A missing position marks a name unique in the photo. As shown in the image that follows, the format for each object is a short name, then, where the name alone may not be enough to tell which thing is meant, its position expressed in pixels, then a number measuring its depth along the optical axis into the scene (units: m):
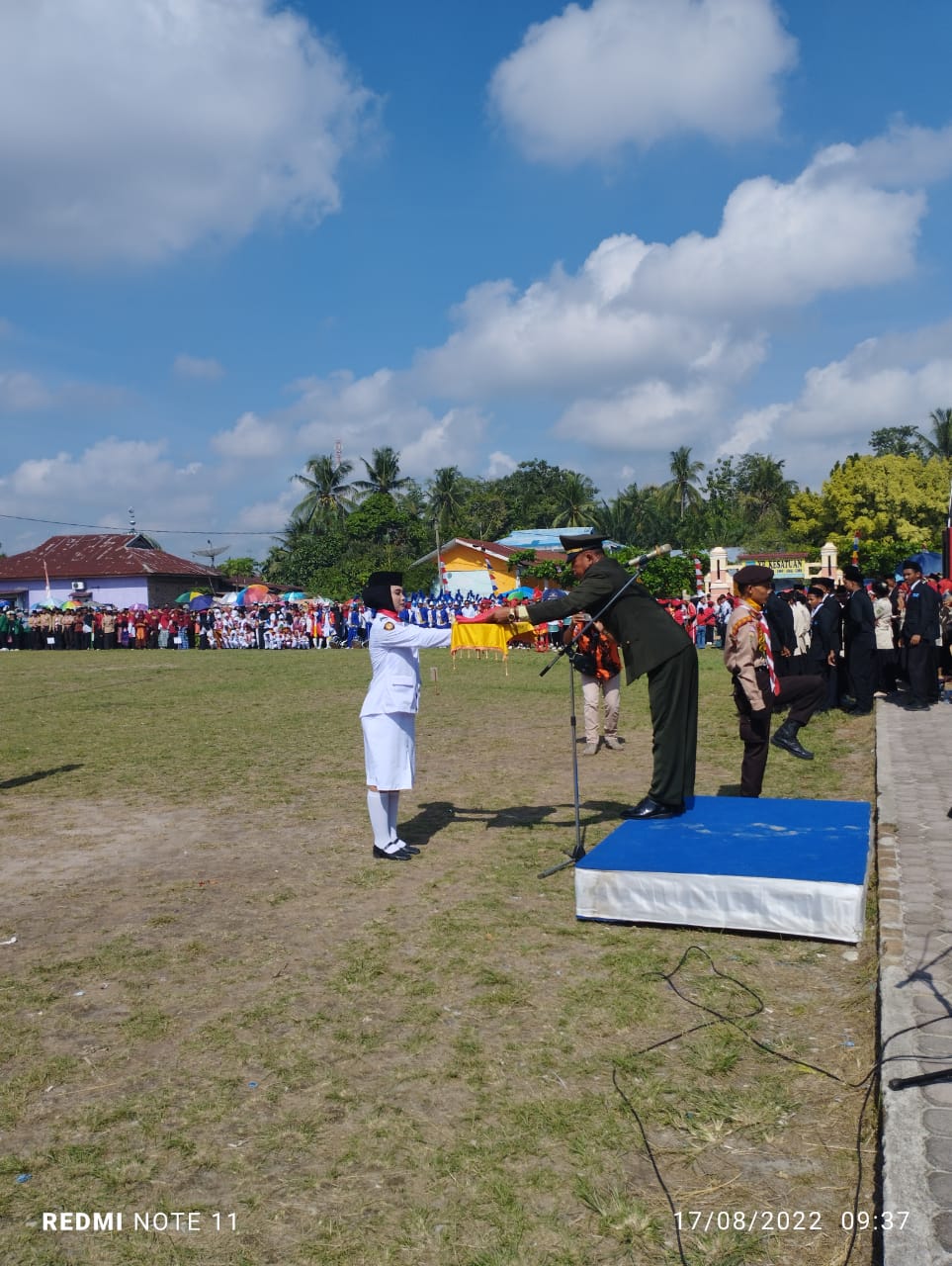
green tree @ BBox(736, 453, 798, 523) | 79.50
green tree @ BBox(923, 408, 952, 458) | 75.75
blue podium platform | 5.23
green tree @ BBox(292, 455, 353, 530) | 74.44
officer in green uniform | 6.86
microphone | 6.43
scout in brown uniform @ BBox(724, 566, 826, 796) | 8.16
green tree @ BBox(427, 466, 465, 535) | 77.12
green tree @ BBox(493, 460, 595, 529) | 77.00
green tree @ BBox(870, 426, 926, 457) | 86.56
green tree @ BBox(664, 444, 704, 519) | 80.56
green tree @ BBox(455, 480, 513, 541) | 76.38
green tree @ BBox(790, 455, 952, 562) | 54.00
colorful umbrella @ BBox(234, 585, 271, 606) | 52.00
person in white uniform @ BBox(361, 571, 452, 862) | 7.19
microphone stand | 6.62
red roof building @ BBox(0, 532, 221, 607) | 65.19
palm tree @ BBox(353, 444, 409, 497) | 75.25
